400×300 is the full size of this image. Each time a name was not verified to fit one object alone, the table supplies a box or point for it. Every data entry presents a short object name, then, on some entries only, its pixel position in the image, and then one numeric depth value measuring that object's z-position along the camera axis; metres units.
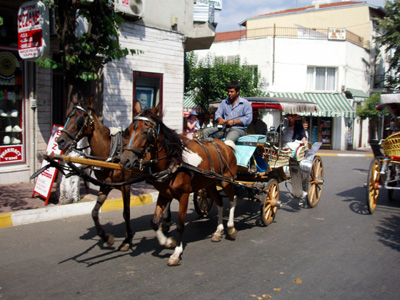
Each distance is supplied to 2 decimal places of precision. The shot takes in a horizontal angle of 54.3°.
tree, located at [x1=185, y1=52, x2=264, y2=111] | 20.83
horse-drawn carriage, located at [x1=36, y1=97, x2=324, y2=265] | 4.94
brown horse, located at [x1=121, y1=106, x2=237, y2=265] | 4.77
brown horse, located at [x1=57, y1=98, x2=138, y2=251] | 5.54
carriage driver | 6.86
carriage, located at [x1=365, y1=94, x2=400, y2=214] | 7.99
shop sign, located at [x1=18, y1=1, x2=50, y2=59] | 8.27
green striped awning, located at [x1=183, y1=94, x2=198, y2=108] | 24.77
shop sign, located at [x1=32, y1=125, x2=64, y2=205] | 8.02
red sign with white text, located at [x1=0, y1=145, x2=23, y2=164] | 9.70
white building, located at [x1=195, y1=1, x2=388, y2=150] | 27.03
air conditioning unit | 10.72
